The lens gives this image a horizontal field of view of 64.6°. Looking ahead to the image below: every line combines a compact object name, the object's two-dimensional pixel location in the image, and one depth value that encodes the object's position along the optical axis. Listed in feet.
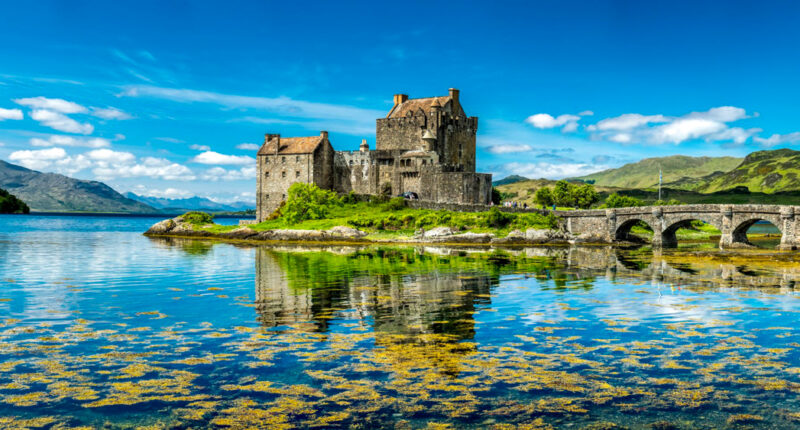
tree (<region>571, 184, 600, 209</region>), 377.71
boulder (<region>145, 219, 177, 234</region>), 298.97
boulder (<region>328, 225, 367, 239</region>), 237.04
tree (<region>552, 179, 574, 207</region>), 382.63
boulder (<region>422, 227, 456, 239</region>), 232.12
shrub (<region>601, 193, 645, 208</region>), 349.41
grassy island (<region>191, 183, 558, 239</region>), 235.81
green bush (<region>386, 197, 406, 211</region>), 264.37
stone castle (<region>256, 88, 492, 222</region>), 277.03
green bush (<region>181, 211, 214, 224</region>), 296.10
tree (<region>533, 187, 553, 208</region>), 391.04
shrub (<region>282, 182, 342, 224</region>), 264.72
